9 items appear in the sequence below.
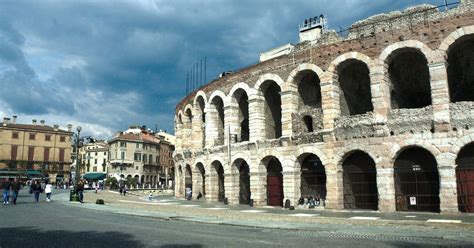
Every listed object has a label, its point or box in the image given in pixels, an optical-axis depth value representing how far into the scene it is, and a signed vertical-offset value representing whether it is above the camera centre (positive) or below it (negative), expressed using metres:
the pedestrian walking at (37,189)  26.43 -0.72
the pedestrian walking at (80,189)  27.63 -0.79
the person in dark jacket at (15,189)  24.17 -0.65
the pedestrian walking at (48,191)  27.59 -0.90
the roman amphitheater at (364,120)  19.70 +3.44
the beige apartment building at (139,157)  81.50 +4.78
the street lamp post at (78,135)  29.52 +3.36
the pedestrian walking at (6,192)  24.01 -0.84
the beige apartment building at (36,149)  71.19 +5.76
